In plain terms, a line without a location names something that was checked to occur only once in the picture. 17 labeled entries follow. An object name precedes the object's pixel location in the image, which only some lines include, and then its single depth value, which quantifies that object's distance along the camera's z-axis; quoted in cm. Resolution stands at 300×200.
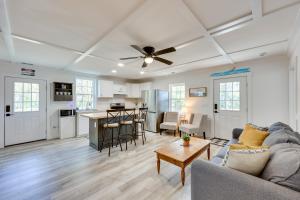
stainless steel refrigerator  559
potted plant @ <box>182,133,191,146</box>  277
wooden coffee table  220
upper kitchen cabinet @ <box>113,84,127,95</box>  621
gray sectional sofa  99
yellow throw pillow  208
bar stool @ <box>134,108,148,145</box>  432
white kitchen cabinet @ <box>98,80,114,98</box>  567
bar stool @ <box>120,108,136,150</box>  423
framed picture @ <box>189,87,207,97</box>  489
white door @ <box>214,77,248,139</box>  416
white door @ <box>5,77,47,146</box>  398
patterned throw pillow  121
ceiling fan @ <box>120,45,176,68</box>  274
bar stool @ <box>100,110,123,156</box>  358
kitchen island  368
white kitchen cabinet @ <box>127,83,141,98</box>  673
